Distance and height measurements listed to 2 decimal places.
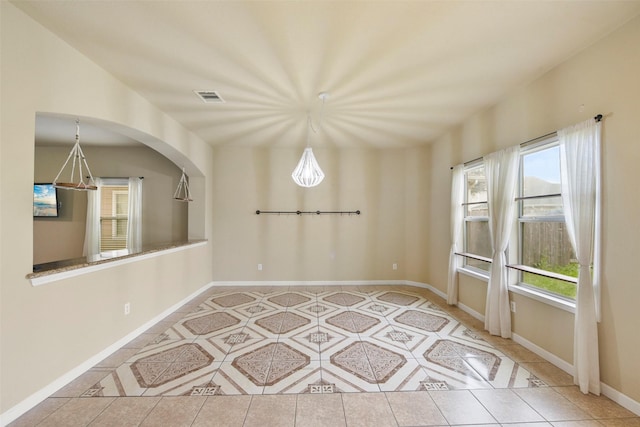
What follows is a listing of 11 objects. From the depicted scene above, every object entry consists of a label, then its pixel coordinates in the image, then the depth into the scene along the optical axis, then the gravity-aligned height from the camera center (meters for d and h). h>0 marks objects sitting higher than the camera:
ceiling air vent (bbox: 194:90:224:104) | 3.05 +1.36
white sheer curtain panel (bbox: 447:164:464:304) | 4.26 -0.20
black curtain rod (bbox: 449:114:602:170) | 2.17 +0.79
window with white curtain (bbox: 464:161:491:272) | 3.83 -0.04
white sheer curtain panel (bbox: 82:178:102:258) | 4.89 -0.20
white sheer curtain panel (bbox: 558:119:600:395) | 2.16 -0.21
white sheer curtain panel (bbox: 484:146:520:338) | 3.07 -0.11
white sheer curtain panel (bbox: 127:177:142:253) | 5.00 +0.00
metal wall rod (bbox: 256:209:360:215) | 5.52 +0.07
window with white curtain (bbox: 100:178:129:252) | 5.09 +0.02
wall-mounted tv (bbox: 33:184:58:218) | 4.96 +0.24
